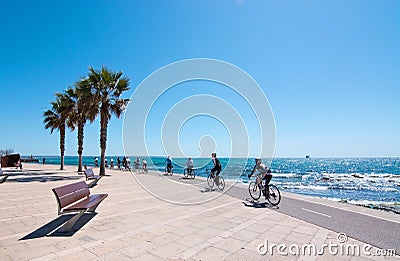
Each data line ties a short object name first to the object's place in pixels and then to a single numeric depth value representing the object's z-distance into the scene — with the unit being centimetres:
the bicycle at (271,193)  816
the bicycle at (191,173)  1698
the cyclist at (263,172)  828
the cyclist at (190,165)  1670
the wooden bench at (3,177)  1327
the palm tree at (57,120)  2331
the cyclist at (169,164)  1964
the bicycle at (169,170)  1968
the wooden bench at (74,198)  486
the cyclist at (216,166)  1145
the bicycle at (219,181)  1158
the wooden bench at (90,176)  1119
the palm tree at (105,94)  1784
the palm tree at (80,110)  1764
